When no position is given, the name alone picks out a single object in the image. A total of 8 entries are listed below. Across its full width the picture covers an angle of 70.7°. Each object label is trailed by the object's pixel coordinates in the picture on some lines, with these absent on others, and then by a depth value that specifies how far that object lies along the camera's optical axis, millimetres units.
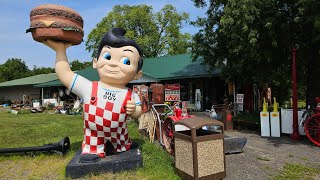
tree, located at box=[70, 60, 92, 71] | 41183
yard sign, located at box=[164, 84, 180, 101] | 7671
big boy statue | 3908
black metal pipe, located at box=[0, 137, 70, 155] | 4735
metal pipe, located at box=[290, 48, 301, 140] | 6248
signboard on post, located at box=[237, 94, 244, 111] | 10932
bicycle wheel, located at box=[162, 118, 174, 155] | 4865
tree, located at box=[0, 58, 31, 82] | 37592
